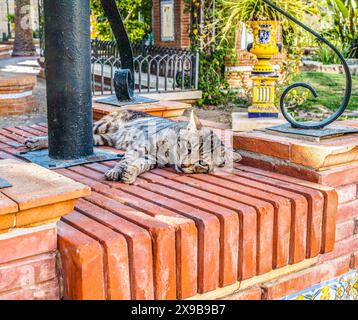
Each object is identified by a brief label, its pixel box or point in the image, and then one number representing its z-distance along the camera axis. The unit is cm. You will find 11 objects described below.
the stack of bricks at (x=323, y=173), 278
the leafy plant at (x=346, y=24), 1625
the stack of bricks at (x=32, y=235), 195
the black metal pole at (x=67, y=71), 318
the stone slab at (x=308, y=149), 281
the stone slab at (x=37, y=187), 199
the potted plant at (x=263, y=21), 766
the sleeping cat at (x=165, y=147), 317
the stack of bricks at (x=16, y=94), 907
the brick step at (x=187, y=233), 207
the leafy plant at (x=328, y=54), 1584
